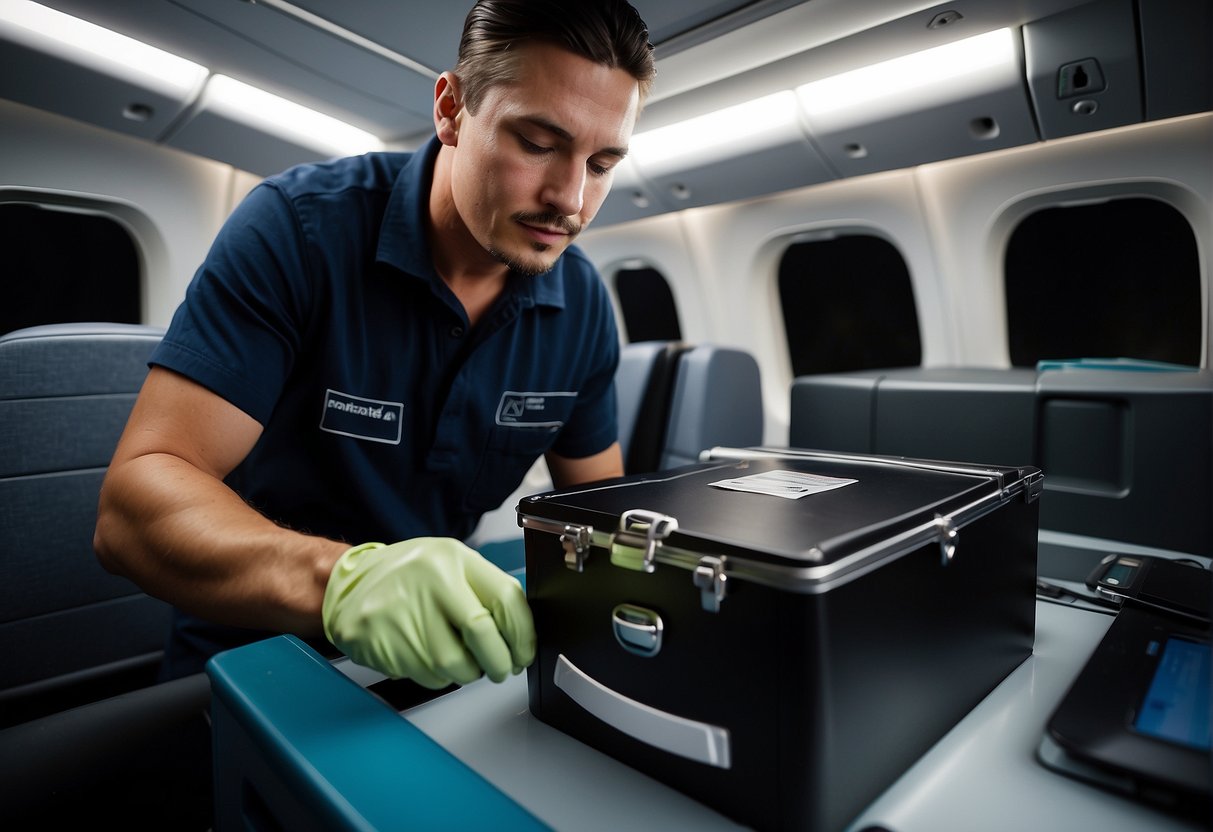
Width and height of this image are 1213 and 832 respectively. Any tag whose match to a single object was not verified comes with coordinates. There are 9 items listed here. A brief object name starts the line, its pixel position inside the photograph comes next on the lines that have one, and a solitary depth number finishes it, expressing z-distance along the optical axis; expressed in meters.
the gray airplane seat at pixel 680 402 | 2.62
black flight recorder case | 0.53
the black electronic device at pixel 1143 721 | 0.54
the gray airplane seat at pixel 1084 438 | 1.25
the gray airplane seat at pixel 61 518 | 1.50
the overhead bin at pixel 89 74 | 2.24
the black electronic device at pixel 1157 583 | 0.86
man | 0.94
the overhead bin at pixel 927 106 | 2.11
